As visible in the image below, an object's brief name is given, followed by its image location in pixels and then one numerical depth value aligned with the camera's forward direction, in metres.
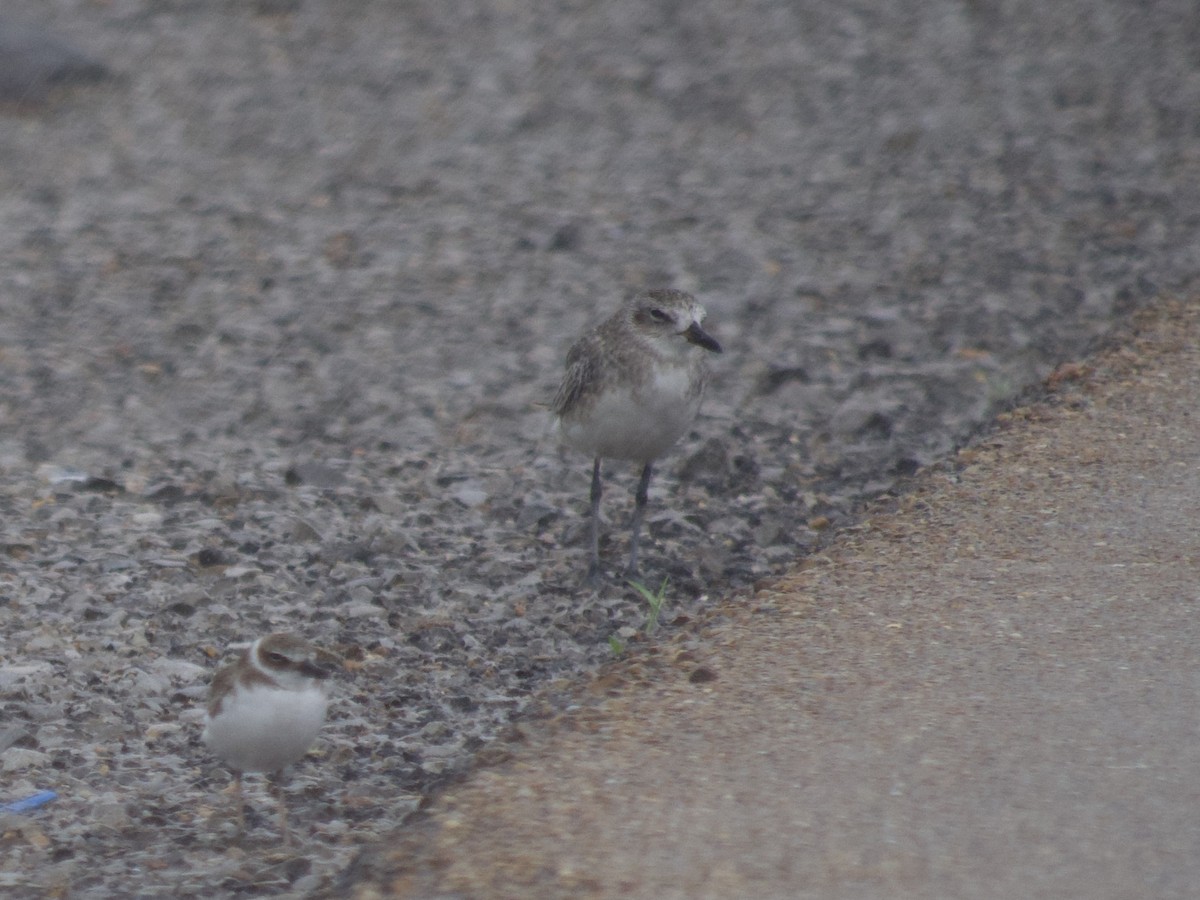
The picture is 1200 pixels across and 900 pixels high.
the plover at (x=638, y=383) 13.66
